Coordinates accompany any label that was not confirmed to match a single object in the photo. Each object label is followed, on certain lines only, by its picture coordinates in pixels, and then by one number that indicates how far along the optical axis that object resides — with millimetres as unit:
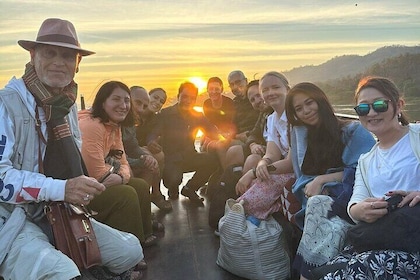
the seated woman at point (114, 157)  2795
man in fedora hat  1759
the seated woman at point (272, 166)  2791
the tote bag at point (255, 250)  2598
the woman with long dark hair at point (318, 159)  2219
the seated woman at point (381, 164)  1818
